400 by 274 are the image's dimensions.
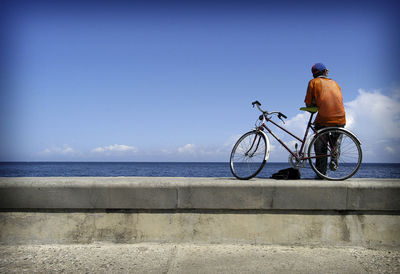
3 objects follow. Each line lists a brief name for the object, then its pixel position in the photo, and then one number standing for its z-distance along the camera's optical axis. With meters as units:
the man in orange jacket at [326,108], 3.97
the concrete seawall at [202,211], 3.30
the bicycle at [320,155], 3.85
